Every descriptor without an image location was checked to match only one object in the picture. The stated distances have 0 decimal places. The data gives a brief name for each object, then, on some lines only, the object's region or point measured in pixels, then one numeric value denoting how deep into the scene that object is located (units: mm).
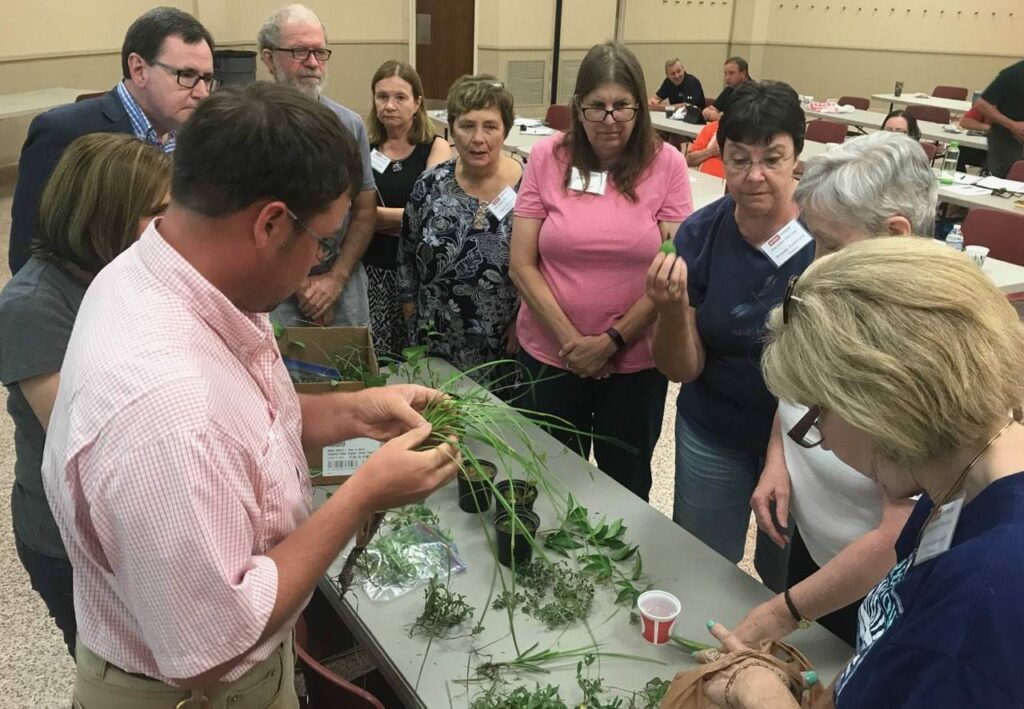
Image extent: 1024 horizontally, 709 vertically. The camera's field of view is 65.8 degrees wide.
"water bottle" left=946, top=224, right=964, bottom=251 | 3559
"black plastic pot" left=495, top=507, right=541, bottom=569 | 1596
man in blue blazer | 2104
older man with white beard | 2697
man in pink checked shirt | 878
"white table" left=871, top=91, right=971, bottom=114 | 8594
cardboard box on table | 2094
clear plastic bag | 1588
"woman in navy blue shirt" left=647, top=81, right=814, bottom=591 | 1891
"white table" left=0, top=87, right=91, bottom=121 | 6535
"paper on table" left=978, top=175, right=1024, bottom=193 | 4953
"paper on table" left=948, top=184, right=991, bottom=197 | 4883
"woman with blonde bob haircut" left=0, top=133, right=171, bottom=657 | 1438
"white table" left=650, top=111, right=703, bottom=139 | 7172
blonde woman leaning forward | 811
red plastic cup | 1420
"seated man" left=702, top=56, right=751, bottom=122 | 8600
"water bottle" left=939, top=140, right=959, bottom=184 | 5398
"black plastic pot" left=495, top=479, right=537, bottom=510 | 1702
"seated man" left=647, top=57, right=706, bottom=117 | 9055
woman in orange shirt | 5619
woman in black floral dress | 2588
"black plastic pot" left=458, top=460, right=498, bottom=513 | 1778
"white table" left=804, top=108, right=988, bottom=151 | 6754
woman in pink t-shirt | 2307
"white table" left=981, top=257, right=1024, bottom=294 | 3352
